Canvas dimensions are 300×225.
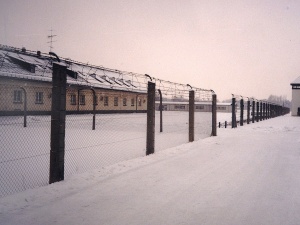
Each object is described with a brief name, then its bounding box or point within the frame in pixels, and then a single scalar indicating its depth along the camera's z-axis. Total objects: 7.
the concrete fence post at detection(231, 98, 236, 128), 18.92
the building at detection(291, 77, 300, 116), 47.62
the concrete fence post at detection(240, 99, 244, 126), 21.62
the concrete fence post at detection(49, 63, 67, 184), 5.26
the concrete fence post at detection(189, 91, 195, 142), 11.31
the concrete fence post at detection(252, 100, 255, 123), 25.34
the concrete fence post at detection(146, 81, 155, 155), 8.38
